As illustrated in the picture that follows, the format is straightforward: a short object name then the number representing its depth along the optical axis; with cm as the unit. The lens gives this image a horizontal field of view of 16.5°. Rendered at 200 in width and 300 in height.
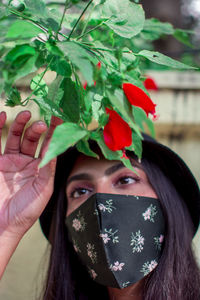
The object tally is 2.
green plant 50
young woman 73
